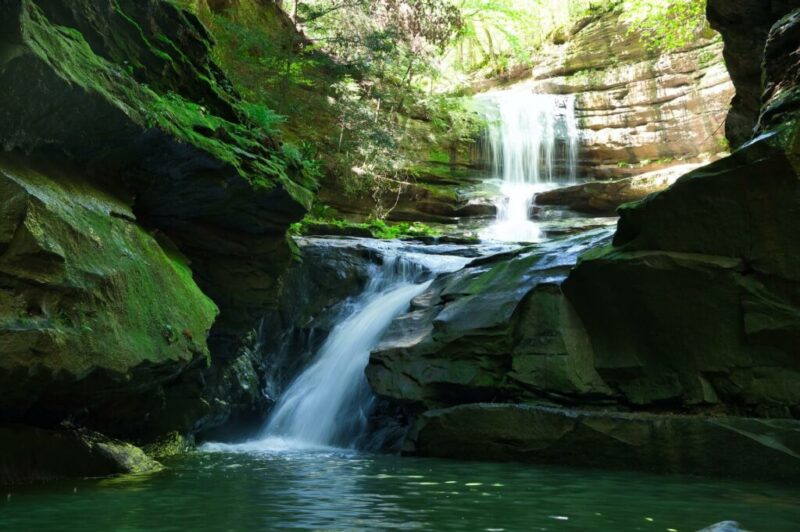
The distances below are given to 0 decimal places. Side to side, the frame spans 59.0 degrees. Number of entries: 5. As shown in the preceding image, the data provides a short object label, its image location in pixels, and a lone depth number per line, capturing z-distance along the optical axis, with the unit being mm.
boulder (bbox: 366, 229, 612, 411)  8938
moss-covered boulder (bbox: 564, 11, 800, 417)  7418
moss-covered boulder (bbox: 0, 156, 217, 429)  5043
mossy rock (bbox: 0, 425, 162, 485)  5691
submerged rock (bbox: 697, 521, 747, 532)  3486
